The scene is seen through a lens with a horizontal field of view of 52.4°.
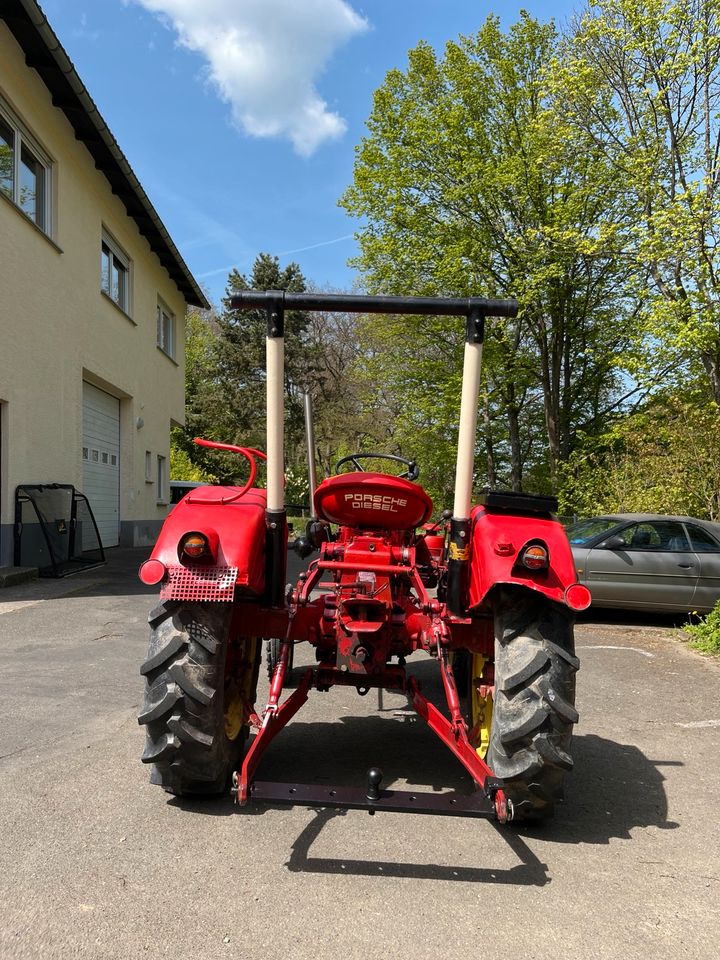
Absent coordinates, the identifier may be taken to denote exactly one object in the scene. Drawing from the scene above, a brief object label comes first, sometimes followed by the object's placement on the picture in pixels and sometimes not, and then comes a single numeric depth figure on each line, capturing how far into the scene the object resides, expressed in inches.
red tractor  121.8
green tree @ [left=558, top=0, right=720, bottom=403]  430.0
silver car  353.7
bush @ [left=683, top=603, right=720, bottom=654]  302.1
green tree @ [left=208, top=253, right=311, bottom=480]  1418.6
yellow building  417.4
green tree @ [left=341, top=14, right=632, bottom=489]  749.3
